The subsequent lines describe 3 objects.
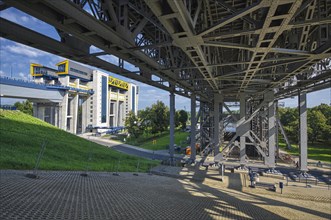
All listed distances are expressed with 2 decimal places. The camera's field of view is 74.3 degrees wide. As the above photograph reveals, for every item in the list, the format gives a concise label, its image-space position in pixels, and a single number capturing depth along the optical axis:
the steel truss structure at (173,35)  4.56
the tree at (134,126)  48.47
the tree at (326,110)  43.44
